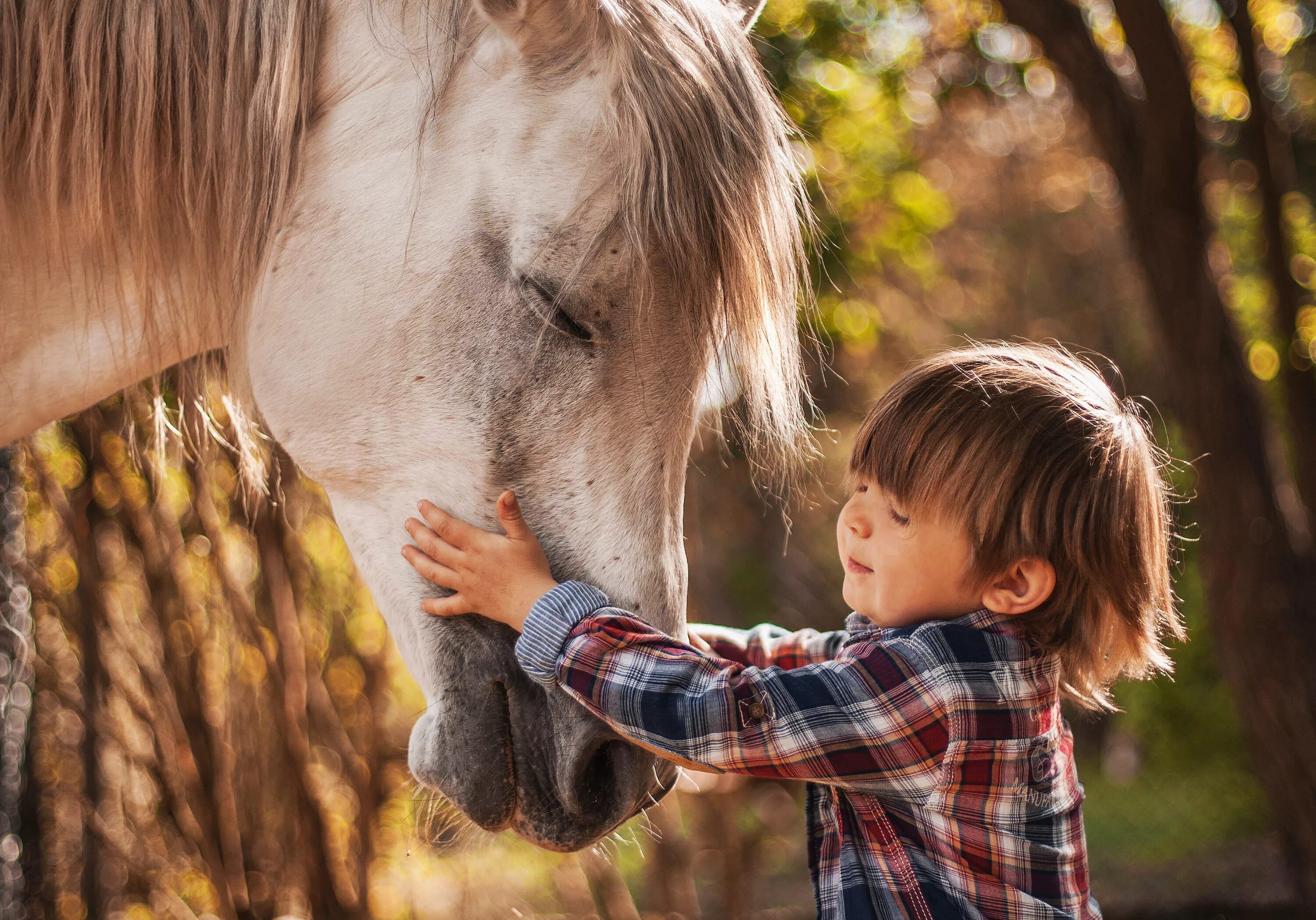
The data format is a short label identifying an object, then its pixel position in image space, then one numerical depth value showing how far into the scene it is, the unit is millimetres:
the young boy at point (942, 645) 2018
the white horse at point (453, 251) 2037
